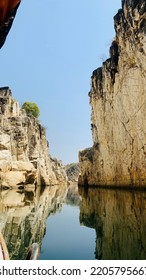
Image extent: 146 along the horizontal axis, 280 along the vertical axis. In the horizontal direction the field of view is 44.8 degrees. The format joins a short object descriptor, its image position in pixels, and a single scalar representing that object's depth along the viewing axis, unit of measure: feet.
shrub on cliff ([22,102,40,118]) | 125.27
